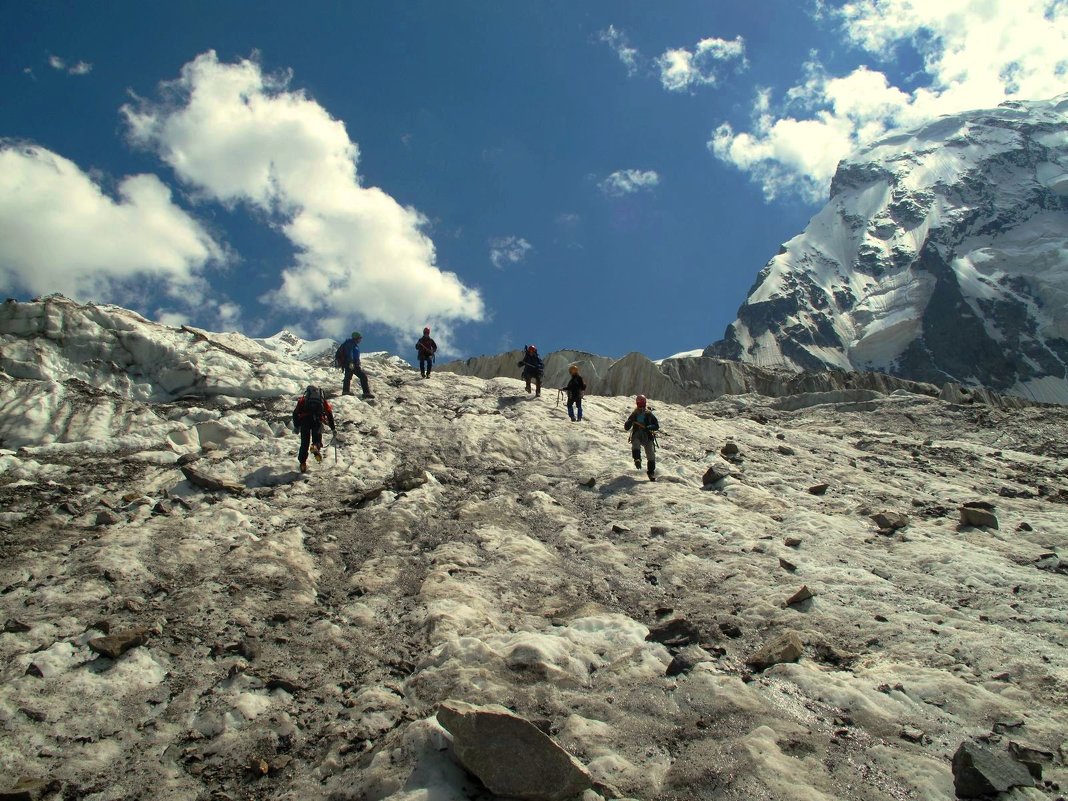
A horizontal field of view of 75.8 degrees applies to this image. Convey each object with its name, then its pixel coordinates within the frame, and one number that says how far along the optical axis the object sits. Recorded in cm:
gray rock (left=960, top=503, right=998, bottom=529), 1209
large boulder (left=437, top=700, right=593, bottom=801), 525
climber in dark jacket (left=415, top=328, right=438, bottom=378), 2381
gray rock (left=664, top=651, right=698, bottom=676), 713
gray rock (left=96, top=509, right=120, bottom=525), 1067
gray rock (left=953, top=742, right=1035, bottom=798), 510
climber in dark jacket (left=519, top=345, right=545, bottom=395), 2286
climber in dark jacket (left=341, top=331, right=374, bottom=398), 1929
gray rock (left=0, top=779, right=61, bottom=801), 531
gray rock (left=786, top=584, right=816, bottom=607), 873
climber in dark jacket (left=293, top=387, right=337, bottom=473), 1448
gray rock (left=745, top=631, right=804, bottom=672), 723
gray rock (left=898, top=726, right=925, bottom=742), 591
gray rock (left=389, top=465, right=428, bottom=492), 1351
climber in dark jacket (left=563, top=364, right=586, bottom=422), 1994
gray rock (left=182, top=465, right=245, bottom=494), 1252
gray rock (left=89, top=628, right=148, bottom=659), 724
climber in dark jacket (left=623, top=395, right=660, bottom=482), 1546
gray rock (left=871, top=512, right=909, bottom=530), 1188
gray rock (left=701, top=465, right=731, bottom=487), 1506
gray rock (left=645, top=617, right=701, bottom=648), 775
